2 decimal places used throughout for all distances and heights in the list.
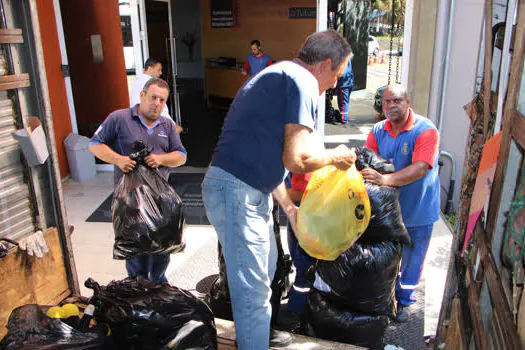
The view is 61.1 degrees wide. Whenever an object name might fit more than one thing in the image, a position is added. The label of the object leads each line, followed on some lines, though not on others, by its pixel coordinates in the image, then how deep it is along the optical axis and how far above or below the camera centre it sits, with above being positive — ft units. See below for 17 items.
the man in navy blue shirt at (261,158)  6.51 -1.67
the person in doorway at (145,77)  15.55 -1.01
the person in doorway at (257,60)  31.73 -1.05
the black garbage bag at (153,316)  6.62 -3.97
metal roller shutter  7.44 -2.24
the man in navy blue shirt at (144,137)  9.66 -1.93
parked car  72.15 -0.77
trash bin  18.81 -4.47
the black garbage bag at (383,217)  8.47 -3.21
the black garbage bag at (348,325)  8.36 -5.11
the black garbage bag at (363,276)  8.23 -4.19
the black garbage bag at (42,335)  5.92 -3.74
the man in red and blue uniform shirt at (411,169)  9.21 -2.56
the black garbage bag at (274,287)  8.90 -4.76
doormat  15.56 -5.70
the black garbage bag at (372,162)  8.91 -2.33
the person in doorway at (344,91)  30.71 -3.20
